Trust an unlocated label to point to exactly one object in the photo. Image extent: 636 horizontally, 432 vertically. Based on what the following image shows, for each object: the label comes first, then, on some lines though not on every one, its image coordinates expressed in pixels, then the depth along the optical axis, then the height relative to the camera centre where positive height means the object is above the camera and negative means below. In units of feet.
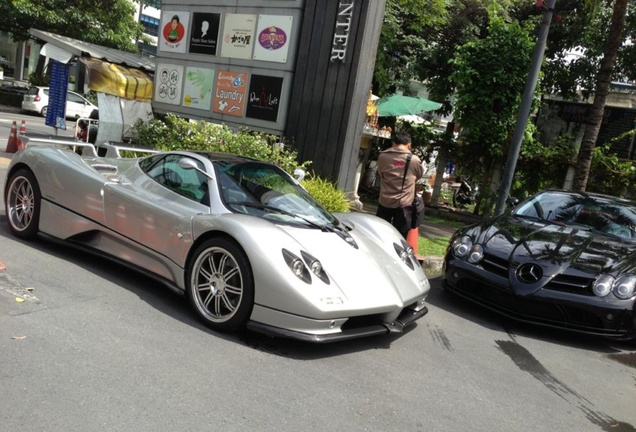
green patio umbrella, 45.73 +2.32
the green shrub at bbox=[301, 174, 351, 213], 28.02 -3.57
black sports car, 16.92 -3.35
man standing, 22.82 -1.77
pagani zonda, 13.00 -3.47
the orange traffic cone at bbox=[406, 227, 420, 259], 24.24 -4.22
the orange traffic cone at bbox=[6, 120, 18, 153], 41.37 -5.43
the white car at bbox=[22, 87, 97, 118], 85.30 -4.09
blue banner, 46.96 -1.41
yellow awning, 41.73 +0.39
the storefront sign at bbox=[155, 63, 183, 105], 40.83 +0.80
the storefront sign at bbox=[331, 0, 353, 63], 32.09 +5.13
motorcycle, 48.99 -4.33
